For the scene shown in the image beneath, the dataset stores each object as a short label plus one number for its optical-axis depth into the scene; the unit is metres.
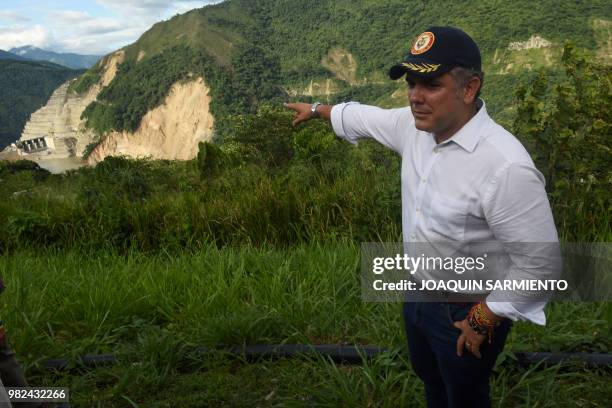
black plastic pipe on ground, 2.79
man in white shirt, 1.55
